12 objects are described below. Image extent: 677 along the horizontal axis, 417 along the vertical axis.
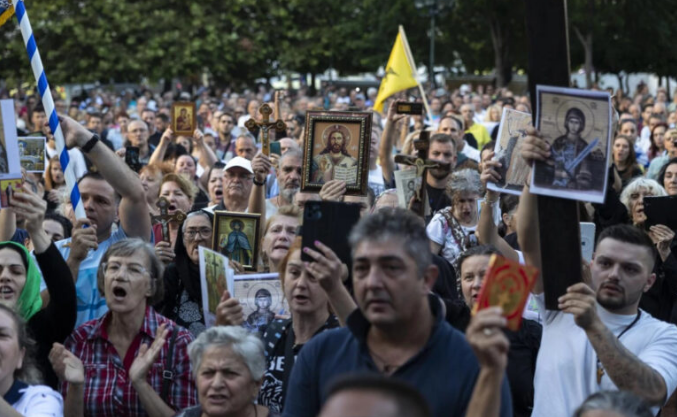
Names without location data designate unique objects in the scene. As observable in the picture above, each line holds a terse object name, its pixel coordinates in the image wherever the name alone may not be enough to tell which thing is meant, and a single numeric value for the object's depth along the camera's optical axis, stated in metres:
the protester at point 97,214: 7.06
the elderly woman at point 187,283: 7.29
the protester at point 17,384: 5.51
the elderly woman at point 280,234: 7.26
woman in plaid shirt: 6.09
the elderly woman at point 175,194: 9.30
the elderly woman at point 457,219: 8.82
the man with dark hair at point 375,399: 3.02
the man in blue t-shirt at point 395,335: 4.29
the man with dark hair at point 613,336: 5.32
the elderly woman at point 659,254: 7.99
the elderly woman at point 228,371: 5.40
